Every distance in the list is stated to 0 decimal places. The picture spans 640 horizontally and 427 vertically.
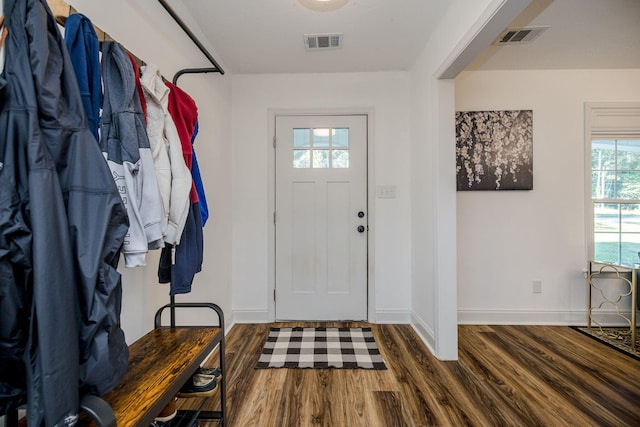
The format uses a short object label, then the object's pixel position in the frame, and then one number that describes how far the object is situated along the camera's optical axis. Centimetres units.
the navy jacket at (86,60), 92
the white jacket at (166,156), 116
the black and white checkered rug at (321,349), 210
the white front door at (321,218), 292
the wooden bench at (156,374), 80
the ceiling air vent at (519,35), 220
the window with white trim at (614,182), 282
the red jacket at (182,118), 136
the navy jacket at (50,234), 64
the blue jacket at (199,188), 148
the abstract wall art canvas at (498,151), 280
